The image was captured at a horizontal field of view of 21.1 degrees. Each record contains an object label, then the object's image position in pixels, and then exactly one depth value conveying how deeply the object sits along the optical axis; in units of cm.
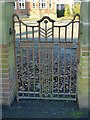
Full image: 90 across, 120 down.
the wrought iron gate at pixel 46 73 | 370
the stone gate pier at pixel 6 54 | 339
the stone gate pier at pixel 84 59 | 331
